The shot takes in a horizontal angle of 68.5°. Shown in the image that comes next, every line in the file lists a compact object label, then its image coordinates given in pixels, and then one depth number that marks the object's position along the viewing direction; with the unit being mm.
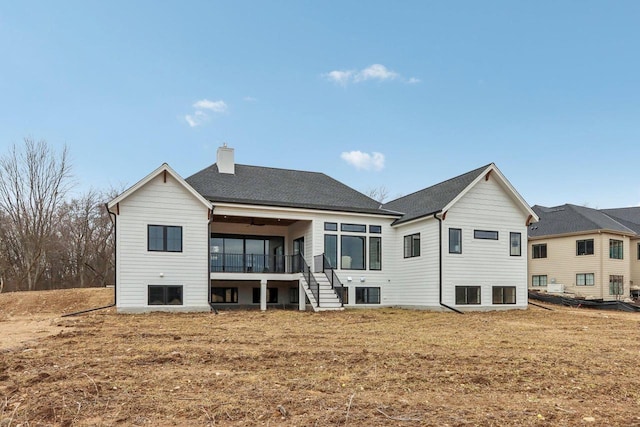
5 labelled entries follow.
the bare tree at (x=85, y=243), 38125
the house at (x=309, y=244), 18562
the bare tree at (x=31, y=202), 33750
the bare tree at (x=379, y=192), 54094
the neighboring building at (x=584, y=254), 29359
